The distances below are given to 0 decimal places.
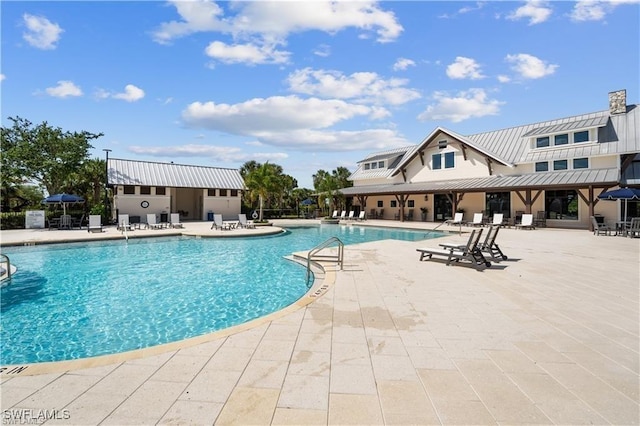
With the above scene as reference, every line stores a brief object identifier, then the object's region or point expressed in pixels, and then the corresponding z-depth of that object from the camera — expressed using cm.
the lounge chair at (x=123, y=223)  1912
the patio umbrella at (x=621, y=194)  1530
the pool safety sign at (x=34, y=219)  1940
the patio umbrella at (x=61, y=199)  1867
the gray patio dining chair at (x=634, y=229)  1487
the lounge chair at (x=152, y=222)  2031
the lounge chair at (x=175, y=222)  2134
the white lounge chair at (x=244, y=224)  2127
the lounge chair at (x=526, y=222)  1942
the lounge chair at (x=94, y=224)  1759
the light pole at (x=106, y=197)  2289
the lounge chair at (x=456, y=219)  2189
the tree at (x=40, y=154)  2178
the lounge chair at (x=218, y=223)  1962
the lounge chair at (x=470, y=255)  841
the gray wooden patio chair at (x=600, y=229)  1619
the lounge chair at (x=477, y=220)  2173
